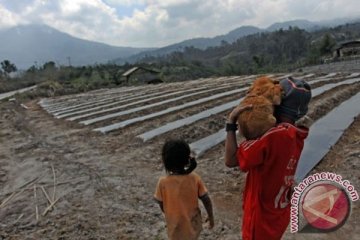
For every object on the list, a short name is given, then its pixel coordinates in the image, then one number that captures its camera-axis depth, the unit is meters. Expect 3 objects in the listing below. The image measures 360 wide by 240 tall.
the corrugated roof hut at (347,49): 30.10
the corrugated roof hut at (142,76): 28.26
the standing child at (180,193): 2.38
